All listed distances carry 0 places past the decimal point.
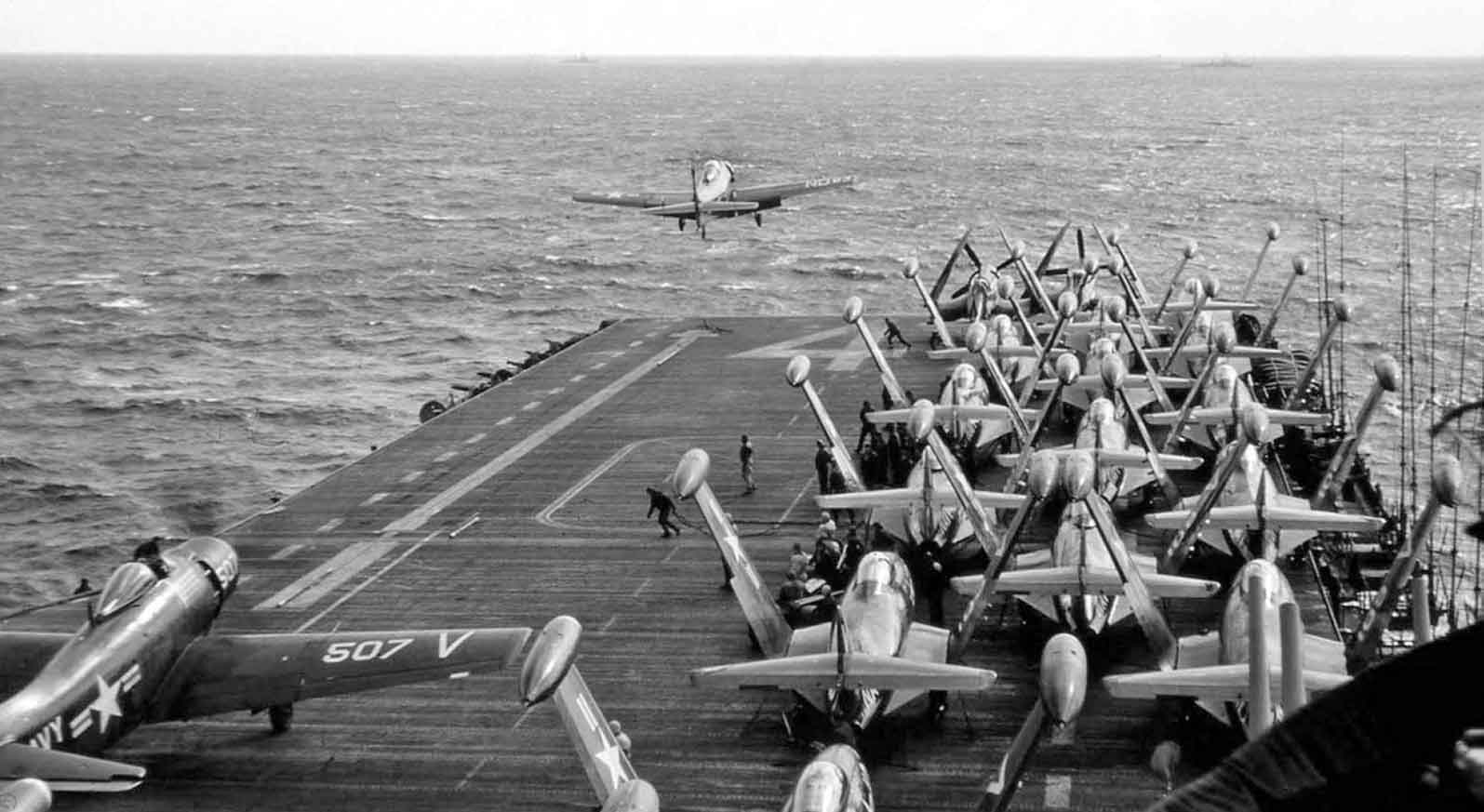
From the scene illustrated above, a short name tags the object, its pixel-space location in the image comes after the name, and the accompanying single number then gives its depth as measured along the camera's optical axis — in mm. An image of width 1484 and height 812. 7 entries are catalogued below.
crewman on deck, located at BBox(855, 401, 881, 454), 44688
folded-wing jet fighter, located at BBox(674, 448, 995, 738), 24078
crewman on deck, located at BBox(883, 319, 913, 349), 68875
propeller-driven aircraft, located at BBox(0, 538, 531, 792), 25391
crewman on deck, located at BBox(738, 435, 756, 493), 44719
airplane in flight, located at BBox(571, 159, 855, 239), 82625
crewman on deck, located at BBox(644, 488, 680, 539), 40531
